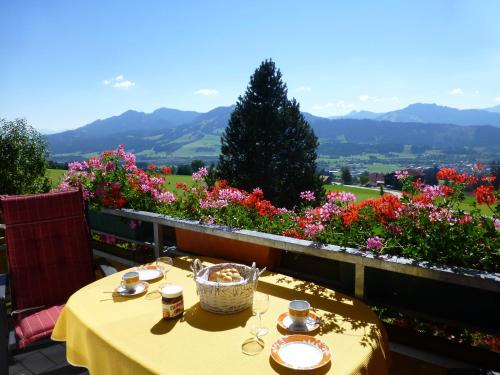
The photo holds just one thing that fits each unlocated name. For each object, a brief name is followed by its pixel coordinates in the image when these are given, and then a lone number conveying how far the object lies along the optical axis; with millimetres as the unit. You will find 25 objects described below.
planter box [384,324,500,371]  1649
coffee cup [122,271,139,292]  1795
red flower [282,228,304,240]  2280
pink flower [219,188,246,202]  2881
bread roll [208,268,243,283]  1549
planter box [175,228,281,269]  2266
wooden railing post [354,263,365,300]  1850
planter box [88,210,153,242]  3170
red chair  2457
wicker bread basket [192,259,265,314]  1496
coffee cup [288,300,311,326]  1386
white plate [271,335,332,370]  1141
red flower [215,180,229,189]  3322
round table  1169
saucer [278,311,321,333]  1379
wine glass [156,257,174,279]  2076
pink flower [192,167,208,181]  3379
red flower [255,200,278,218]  2802
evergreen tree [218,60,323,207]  22594
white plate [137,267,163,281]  1973
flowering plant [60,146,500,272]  1715
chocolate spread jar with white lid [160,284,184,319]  1487
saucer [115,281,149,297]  1762
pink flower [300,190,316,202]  2662
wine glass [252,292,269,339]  1386
